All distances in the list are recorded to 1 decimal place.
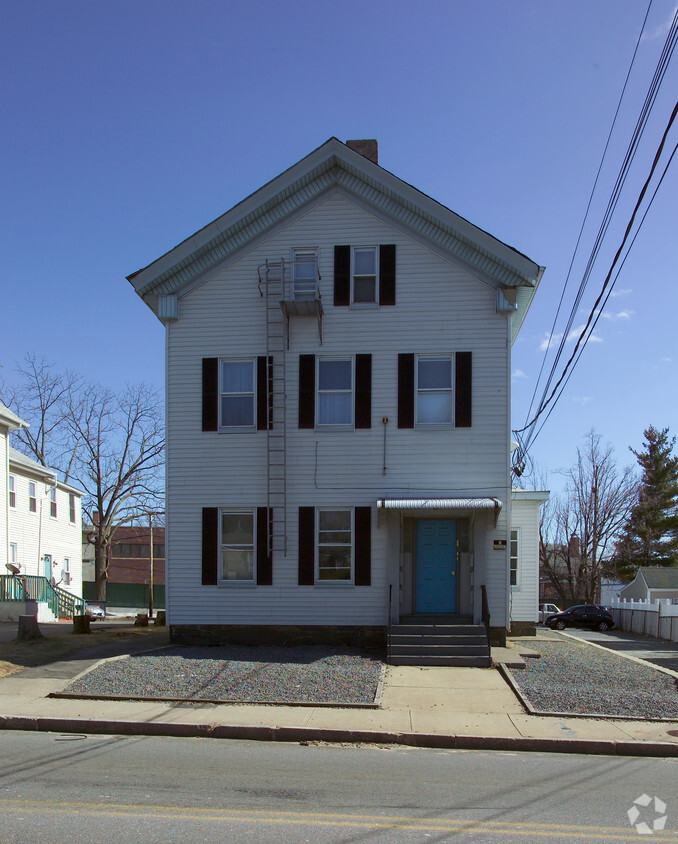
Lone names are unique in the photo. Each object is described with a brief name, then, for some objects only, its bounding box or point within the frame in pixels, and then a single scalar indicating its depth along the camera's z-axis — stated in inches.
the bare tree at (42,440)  1850.4
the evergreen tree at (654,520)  2240.4
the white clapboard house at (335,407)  643.5
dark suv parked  1347.2
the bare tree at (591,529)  2048.5
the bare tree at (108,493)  1844.2
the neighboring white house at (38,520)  1175.0
